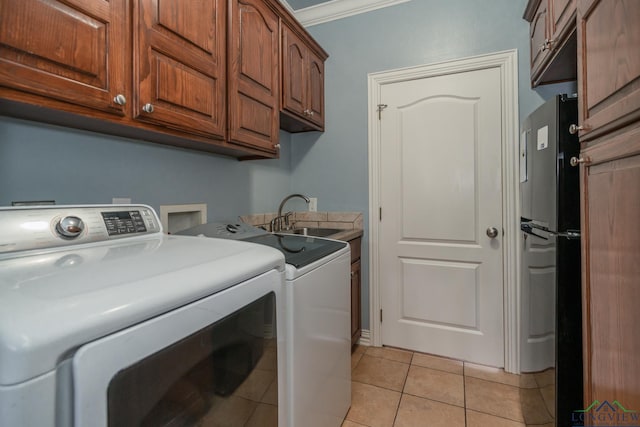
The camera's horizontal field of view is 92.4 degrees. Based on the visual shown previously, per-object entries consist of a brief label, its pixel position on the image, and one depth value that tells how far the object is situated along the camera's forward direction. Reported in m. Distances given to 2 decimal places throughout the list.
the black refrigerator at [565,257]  1.14
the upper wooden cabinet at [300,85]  1.94
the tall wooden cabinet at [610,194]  0.76
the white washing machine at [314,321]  1.07
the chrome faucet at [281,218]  2.36
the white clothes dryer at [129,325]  0.40
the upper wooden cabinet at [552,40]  1.37
